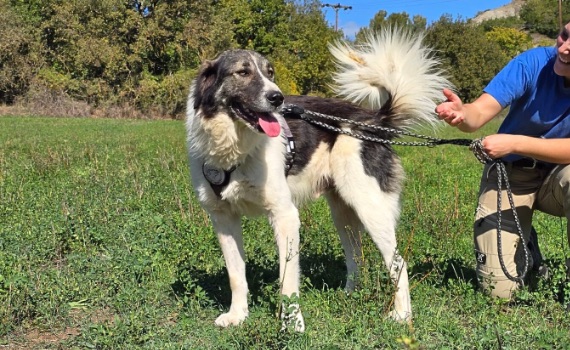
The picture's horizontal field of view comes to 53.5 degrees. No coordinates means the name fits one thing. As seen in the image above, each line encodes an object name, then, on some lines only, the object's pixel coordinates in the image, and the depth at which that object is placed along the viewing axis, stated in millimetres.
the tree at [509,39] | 60650
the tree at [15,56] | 30547
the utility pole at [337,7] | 65363
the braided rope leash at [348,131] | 4035
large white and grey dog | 3561
